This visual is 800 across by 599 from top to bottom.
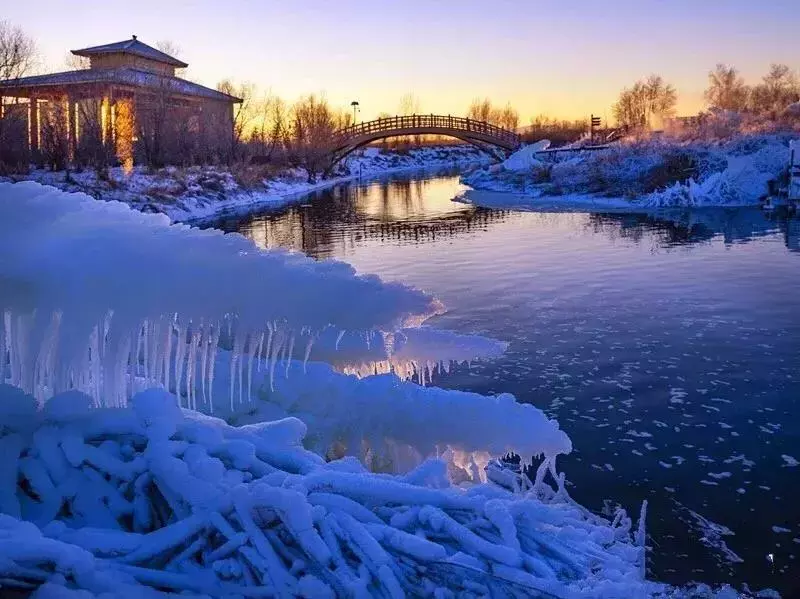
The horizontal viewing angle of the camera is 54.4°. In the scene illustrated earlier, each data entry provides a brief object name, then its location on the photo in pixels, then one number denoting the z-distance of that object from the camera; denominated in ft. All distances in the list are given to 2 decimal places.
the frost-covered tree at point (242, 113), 177.68
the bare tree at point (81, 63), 172.02
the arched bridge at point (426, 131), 215.92
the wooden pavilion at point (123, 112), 117.50
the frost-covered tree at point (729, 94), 211.61
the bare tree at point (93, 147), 106.83
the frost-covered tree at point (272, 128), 202.80
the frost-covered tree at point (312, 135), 195.66
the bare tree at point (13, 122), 98.17
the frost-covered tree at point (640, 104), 254.68
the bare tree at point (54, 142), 102.63
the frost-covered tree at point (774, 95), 194.37
